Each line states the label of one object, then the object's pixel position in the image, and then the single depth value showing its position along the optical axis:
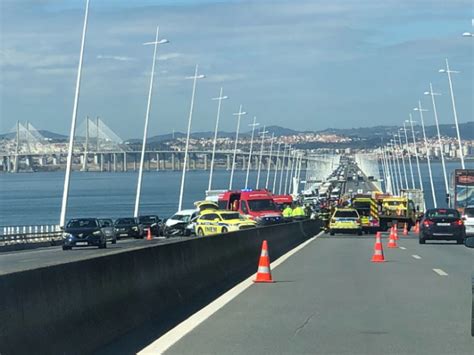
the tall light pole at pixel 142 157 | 72.54
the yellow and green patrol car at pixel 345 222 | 56.50
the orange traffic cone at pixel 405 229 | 64.39
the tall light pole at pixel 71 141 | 55.75
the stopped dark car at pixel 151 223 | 67.19
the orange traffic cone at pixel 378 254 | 29.17
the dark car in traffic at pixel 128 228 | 65.19
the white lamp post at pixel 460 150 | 86.26
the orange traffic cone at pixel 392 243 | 38.78
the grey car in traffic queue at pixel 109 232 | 57.25
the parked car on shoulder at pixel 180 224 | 58.06
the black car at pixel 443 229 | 43.50
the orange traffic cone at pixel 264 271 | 21.48
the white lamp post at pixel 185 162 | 83.89
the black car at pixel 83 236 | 47.41
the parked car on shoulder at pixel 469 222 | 51.25
